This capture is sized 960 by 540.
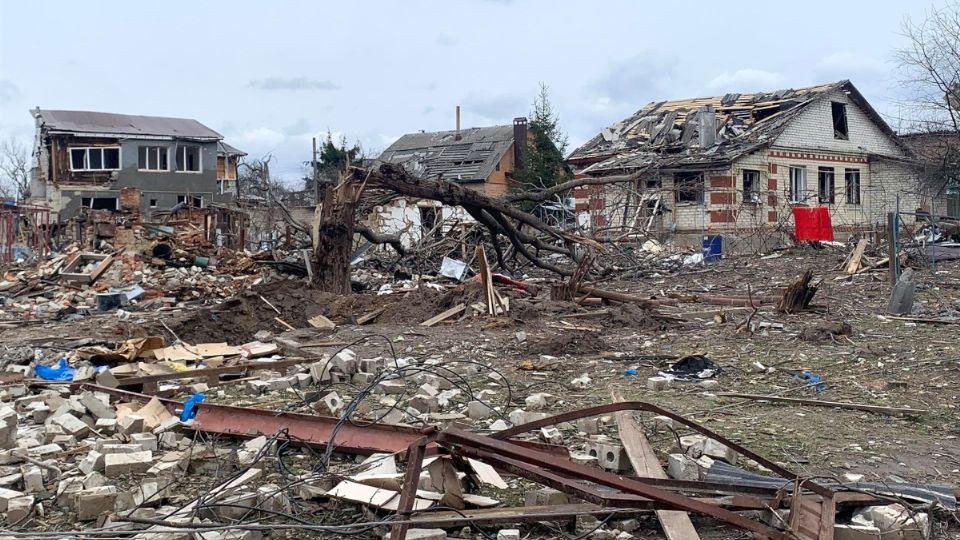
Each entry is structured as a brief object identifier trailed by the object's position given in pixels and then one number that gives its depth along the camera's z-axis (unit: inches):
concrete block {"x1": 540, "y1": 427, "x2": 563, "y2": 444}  204.6
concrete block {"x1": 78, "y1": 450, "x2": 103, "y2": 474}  181.6
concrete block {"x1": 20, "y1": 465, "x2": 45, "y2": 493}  172.6
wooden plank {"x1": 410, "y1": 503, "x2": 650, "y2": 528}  141.6
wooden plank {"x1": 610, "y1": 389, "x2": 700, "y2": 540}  140.7
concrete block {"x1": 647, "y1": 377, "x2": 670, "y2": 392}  281.1
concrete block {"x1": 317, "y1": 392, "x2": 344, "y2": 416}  232.2
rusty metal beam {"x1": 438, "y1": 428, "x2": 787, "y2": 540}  133.5
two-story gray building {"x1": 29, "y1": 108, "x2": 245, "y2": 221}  1459.2
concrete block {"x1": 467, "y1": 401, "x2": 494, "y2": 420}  235.5
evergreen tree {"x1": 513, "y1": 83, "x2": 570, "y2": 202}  1358.3
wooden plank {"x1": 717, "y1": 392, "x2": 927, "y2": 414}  239.9
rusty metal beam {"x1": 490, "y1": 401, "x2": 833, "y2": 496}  163.9
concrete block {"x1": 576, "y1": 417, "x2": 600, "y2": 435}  214.7
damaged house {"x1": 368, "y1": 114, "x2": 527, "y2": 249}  1521.9
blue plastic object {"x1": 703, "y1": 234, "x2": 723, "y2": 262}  861.8
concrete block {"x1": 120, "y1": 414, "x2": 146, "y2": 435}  211.3
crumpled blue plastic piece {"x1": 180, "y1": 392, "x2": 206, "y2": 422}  226.7
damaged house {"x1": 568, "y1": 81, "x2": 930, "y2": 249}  974.4
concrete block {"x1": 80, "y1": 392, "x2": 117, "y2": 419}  235.9
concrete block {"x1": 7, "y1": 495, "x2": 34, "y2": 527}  156.1
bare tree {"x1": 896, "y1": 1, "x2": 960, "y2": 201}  878.4
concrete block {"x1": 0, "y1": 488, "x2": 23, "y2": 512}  159.6
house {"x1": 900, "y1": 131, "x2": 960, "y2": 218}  885.2
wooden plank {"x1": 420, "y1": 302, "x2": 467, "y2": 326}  437.1
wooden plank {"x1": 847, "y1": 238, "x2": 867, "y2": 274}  640.5
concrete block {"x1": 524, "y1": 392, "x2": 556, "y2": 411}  251.1
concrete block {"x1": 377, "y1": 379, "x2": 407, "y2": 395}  268.2
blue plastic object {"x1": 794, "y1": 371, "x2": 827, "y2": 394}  276.2
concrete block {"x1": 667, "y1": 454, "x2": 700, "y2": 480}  173.8
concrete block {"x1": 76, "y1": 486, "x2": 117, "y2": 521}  156.6
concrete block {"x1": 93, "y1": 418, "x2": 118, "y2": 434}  219.2
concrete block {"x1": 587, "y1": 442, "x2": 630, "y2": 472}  181.0
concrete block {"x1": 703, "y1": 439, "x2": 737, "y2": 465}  187.8
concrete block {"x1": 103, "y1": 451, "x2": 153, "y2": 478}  177.9
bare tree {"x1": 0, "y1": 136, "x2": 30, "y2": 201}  2085.4
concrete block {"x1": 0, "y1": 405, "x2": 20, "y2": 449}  203.6
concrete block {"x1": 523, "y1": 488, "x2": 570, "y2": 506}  154.5
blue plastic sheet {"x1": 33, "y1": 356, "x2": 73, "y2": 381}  300.2
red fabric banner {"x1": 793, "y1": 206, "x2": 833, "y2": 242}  837.8
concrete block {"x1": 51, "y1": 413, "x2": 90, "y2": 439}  214.8
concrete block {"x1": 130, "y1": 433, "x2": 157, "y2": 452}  199.0
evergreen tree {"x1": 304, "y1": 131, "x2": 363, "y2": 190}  1536.7
